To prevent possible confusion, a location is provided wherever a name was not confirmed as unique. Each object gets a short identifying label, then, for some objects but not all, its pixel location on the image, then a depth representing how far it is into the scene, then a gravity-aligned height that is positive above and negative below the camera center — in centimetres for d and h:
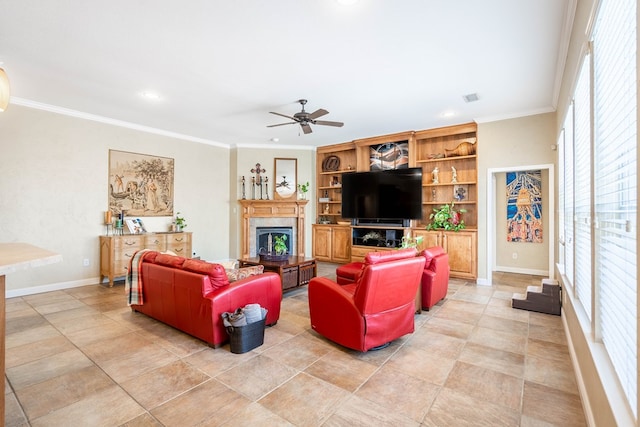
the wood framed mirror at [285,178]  739 +87
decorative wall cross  724 +90
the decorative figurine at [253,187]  728 +64
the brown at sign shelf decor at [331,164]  748 +125
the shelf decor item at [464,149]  555 +119
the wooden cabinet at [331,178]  738 +89
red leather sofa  282 -80
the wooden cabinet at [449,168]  562 +91
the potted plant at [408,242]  475 -45
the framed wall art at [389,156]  641 +126
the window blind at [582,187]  216 +21
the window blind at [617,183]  117 +14
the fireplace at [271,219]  712 -12
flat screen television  585 +40
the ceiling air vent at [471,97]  423 +165
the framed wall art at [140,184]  546 +57
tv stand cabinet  618 -52
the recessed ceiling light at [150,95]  418 +165
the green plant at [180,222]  626 -17
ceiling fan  429 +136
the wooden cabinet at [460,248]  536 -61
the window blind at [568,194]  306 +22
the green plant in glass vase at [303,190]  730 +59
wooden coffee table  446 -82
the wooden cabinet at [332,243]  705 -69
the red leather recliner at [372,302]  261 -81
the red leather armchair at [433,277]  386 -81
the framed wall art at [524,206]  583 +15
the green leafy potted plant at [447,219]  559 -9
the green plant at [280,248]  475 -53
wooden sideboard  500 -58
